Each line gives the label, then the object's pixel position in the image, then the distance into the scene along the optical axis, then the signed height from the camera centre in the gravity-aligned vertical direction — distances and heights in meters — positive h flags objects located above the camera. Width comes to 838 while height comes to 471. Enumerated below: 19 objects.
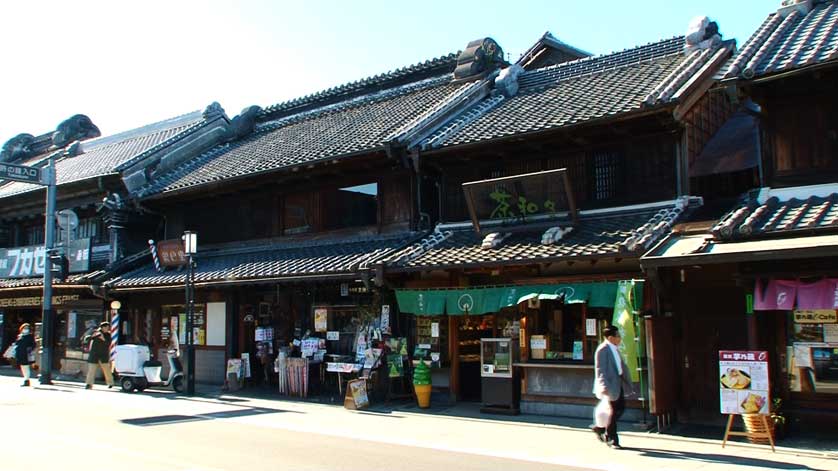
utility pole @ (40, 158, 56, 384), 21.84 +0.95
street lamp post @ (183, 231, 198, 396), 18.59 +0.44
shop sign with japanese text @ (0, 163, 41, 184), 21.56 +4.71
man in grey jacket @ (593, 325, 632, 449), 10.85 -0.97
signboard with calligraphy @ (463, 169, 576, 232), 14.48 +2.62
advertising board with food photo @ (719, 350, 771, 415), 10.66 -1.00
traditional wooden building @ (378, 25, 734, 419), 13.60 +2.11
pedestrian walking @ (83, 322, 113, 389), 20.52 -0.97
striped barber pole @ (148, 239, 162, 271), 22.44 +2.19
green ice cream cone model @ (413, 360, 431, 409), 15.64 -1.39
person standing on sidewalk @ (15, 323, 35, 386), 21.67 -0.90
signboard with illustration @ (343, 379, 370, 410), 15.76 -1.66
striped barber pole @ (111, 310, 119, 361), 22.83 -0.12
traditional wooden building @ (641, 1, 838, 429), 11.10 +0.92
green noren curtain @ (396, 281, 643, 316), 13.31 +0.46
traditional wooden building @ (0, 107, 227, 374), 24.05 +3.42
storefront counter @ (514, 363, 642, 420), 13.98 -1.42
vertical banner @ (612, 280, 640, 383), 12.17 -0.09
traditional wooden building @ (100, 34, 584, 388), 18.02 +3.10
